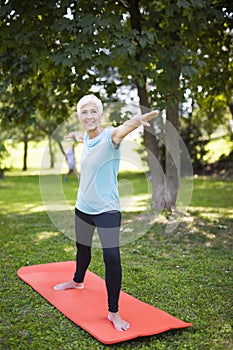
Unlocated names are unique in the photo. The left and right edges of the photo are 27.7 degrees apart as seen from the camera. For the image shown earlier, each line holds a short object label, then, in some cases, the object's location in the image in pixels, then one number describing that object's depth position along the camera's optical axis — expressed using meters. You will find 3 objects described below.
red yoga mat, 3.25
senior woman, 3.36
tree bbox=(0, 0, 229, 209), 5.46
